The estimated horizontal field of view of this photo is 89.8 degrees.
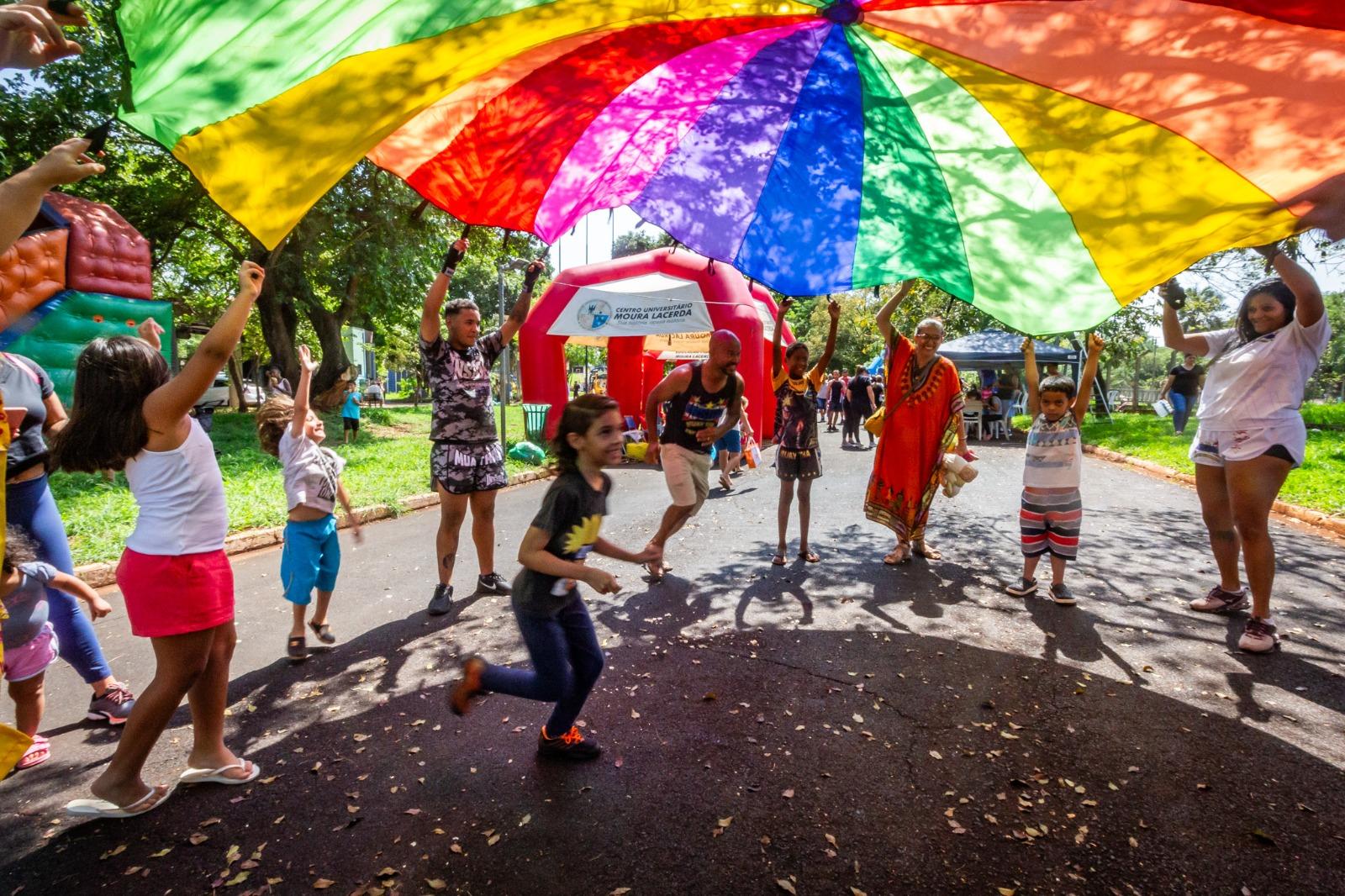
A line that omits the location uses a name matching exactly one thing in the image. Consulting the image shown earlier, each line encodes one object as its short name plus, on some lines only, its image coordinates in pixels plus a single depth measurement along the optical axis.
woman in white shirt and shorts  3.69
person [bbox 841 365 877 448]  16.80
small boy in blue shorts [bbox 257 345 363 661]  3.73
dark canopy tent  19.08
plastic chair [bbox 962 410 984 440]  18.83
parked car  25.47
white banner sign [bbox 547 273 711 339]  12.49
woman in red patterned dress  5.54
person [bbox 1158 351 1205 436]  15.88
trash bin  14.51
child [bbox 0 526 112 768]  2.63
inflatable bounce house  8.67
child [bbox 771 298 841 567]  5.79
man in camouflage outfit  4.57
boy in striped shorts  4.64
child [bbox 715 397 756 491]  9.79
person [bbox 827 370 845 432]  22.80
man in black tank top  5.13
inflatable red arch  12.59
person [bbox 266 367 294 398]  16.78
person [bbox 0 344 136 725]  2.98
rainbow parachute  2.57
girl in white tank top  2.28
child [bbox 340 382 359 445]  16.64
